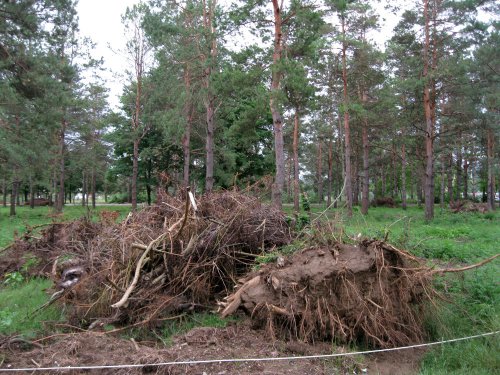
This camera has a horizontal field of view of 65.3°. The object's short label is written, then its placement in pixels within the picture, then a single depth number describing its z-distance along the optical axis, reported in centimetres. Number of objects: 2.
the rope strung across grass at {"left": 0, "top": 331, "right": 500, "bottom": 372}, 362
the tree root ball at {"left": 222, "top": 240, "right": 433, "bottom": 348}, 491
